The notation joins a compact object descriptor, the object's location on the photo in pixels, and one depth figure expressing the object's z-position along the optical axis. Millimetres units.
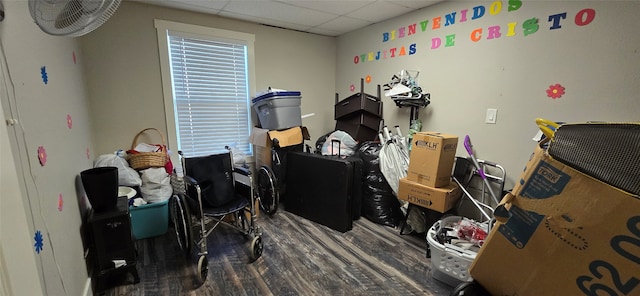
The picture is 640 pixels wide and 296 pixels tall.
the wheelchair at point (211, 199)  1840
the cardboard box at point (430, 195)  2033
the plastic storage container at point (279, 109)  2754
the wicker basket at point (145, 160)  2320
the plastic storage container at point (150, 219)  2264
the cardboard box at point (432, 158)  2027
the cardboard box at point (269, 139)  2756
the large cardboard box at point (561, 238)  650
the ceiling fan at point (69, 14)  958
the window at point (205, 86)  2662
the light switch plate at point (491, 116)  2135
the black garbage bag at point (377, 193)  2576
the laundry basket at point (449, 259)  1659
